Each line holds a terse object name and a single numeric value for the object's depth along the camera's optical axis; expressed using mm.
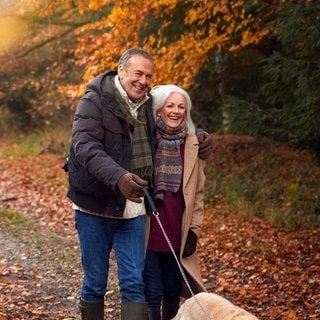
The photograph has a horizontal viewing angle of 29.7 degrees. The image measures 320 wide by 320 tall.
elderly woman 4469
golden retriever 3473
